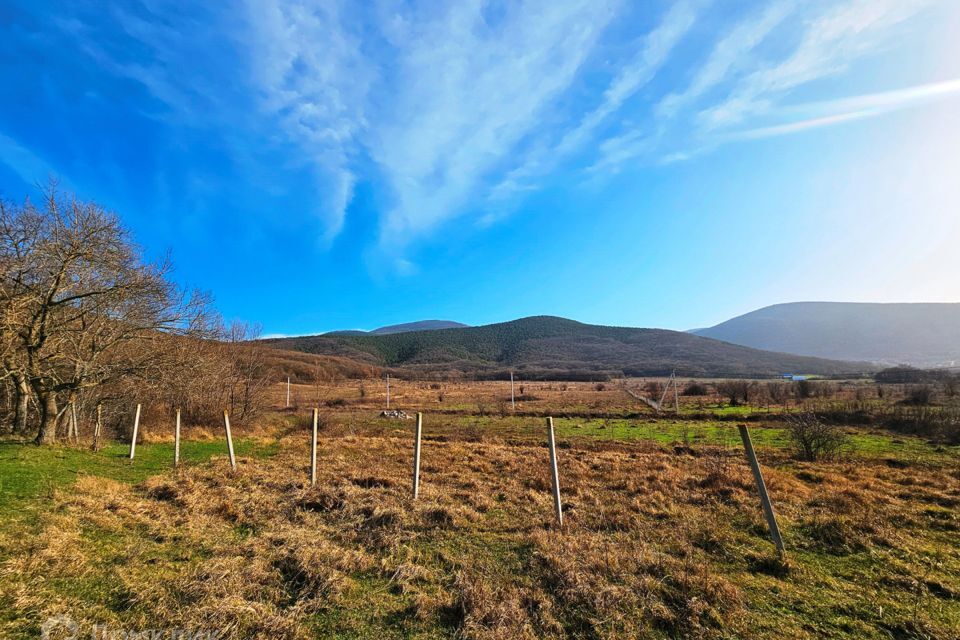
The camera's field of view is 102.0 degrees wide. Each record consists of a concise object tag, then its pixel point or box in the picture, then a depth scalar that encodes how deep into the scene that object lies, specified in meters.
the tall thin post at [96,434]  15.02
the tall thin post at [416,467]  9.88
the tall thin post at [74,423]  16.23
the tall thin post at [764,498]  6.77
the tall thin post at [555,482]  8.12
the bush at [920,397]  31.84
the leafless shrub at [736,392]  41.65
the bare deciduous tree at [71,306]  13.17
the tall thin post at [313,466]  10.92
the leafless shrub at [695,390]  52.59
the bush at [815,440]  16.45
